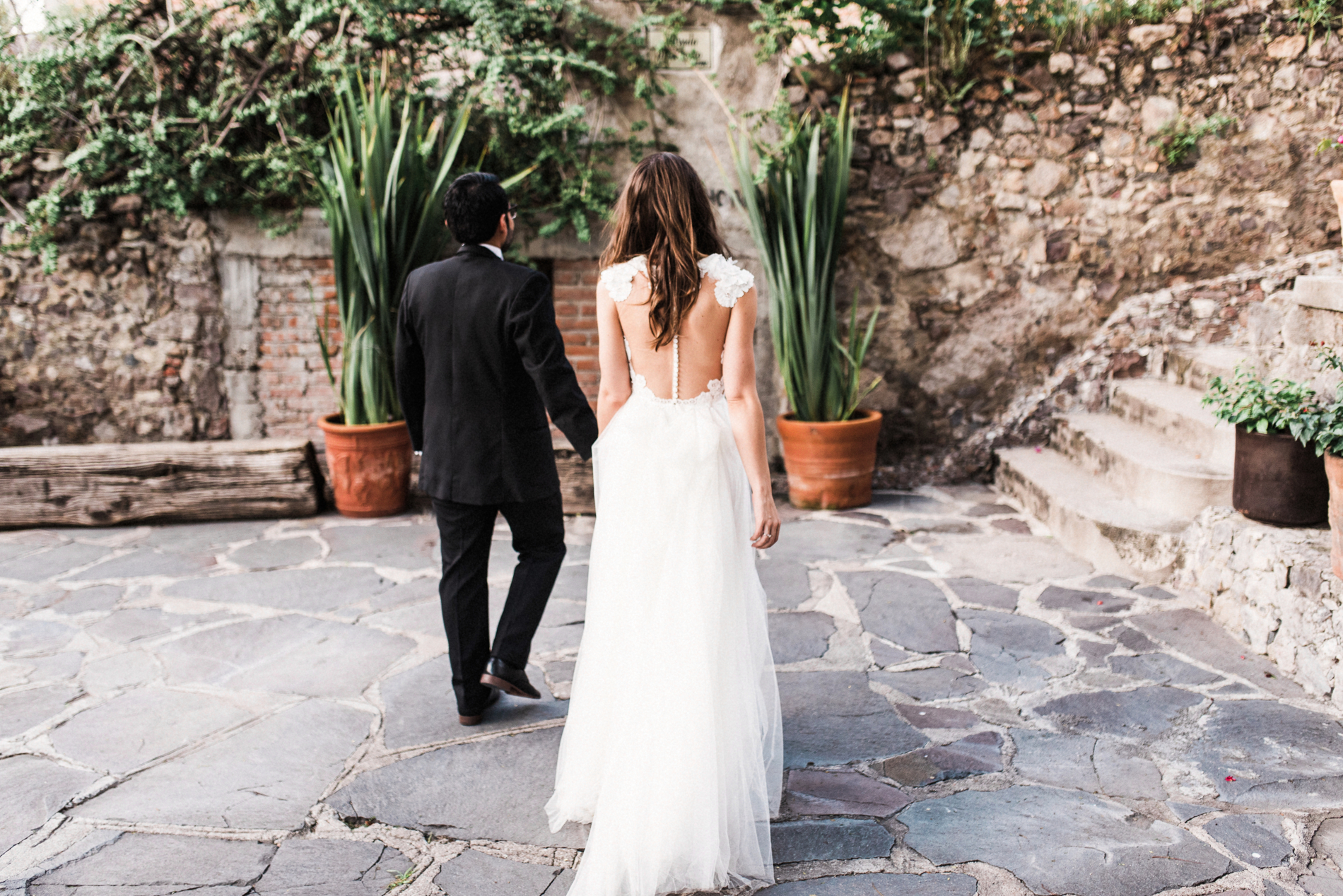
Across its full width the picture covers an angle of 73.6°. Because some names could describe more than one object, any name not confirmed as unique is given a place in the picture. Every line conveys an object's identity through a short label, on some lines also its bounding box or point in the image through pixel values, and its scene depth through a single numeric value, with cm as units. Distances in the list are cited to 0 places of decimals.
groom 255
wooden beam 485
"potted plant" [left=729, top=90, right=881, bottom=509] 505
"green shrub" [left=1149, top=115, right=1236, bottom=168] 521
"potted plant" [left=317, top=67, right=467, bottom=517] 484
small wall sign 536
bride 195
